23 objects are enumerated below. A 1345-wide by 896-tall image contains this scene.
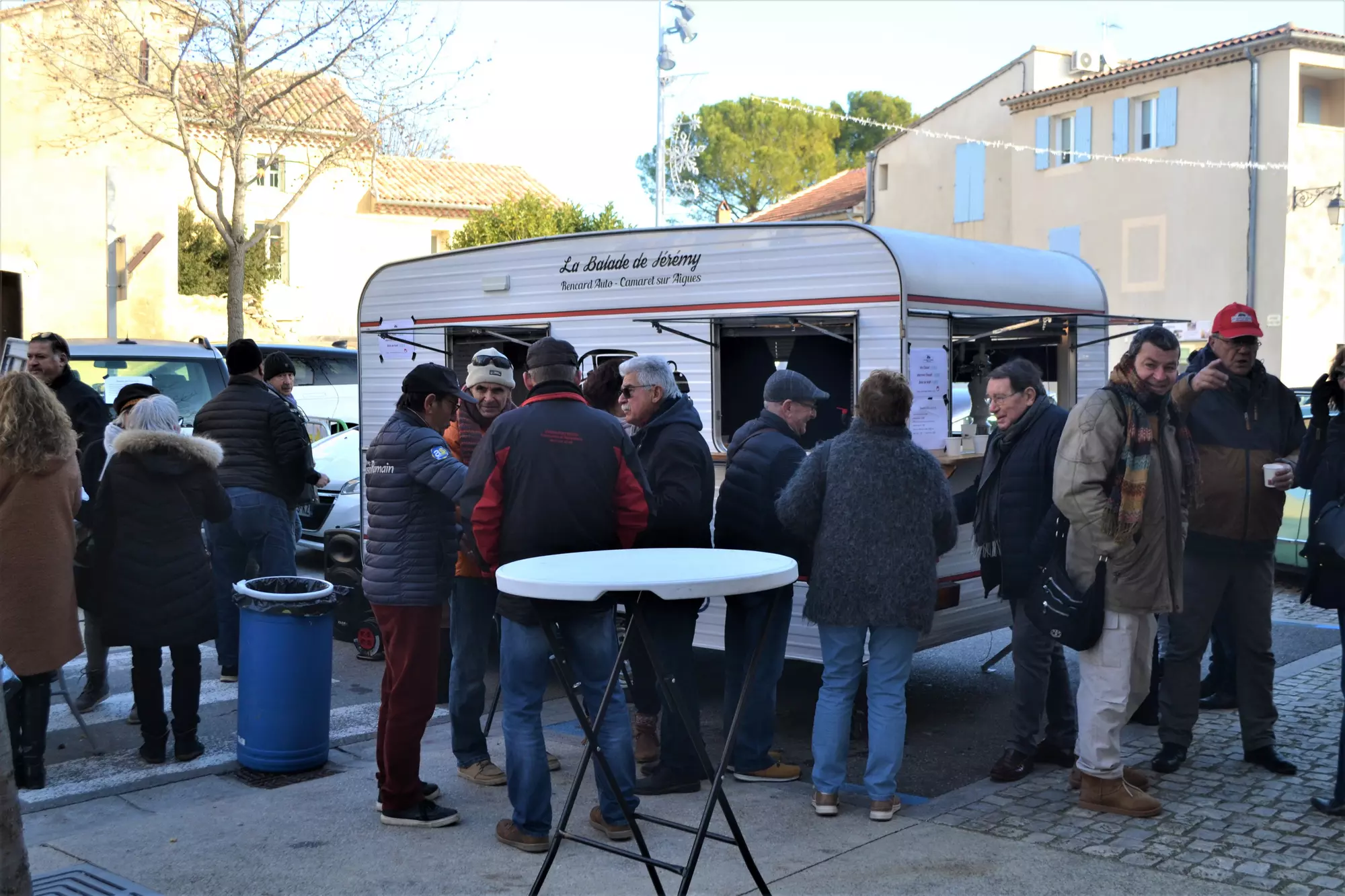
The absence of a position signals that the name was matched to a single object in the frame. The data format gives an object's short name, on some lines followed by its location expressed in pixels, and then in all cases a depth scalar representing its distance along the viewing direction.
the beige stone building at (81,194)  21.59
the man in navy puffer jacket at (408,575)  5.04
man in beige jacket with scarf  5.04
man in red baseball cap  5.76
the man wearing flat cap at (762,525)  5.64
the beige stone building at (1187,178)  27.19
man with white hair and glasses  5.48
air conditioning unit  33.25
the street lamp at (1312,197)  27.05
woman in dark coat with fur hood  5.81
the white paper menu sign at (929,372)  6.37
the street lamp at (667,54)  30.08
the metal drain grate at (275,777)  5.59
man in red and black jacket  4.69
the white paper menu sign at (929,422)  6.43
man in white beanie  5.60
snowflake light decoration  36.25
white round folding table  3.80
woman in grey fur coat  5.11
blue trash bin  5.59
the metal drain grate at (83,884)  4.38
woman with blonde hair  5.39
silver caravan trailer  6.49
